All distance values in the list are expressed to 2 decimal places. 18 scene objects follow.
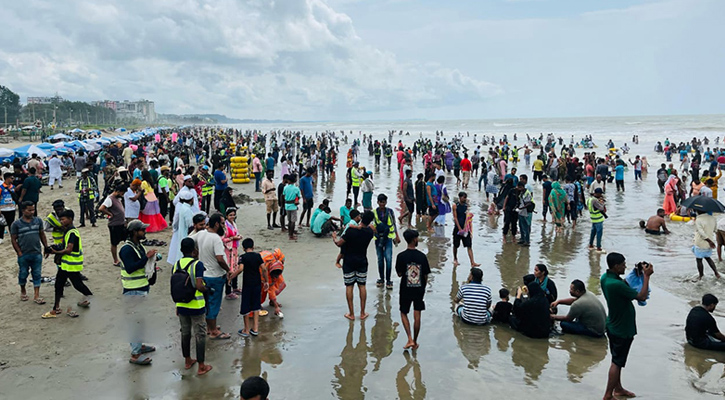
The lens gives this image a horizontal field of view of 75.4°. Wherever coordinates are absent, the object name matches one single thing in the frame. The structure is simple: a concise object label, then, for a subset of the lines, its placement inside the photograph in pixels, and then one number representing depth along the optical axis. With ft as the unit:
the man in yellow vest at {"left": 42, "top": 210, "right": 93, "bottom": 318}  20.71
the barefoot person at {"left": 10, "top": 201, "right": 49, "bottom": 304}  21.97
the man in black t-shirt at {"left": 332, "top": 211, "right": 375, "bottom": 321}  21.42
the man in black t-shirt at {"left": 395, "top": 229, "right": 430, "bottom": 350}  18.97
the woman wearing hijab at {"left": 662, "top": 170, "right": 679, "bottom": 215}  47.75
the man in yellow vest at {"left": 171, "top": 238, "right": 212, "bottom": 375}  16.37
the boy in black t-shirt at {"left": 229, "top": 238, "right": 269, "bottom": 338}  19.94
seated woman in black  20.08
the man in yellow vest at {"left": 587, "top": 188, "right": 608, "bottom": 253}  33.76
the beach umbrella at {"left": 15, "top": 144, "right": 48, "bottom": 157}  67.92
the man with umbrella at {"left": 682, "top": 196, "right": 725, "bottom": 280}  27.66
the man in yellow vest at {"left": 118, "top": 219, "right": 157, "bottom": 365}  17.87
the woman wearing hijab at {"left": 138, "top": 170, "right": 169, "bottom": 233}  35.17
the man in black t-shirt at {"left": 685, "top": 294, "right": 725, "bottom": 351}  19.12
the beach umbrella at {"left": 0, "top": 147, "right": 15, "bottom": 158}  65.46
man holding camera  15.34
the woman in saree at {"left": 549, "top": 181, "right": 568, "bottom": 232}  40.16
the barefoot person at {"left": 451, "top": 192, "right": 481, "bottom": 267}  29.84
